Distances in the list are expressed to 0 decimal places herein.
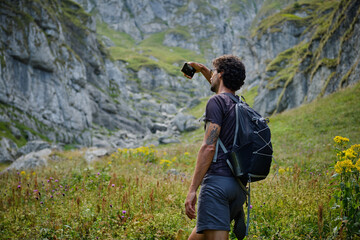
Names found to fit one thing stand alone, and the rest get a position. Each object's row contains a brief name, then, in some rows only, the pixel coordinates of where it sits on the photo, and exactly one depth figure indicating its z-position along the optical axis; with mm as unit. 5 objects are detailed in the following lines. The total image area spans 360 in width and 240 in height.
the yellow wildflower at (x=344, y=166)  3354
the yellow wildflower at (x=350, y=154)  3486
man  2674
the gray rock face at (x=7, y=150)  21422
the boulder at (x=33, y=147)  22938
